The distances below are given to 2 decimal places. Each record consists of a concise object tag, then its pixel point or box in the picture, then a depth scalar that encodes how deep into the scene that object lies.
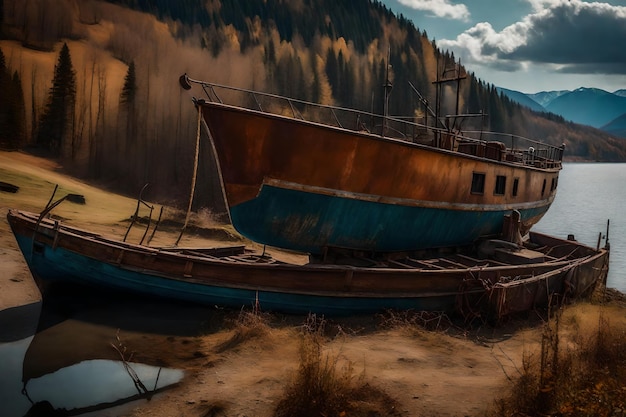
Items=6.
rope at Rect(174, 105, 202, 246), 9.58
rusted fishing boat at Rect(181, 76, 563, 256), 9.76
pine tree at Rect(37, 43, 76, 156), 46.12
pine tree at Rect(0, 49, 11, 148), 39.69
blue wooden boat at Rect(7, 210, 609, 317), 9.43
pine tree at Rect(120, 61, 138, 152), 55.97
